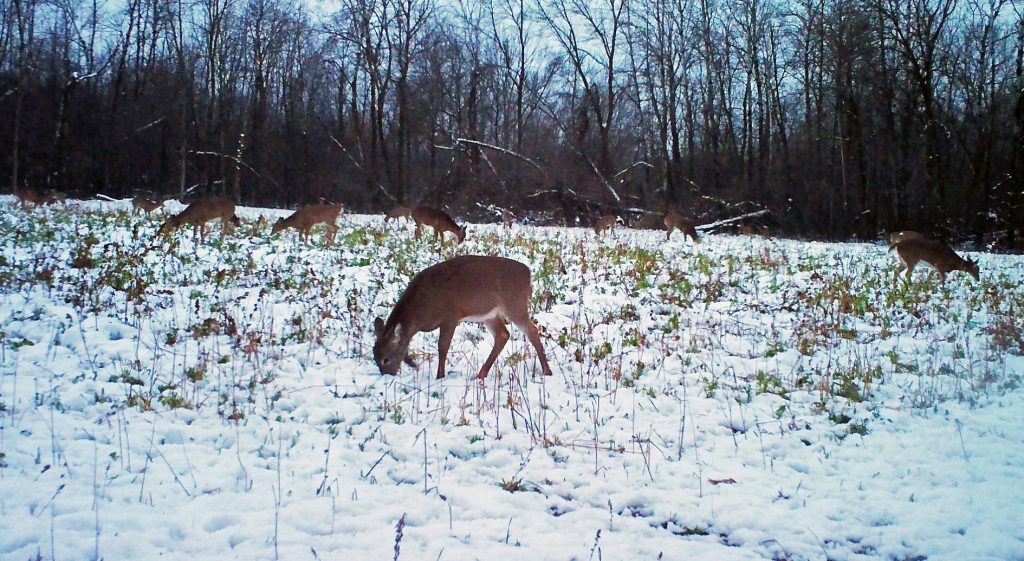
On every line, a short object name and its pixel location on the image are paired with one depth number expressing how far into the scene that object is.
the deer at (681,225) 21.47
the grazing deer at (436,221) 17.00
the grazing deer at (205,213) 14.81
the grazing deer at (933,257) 13.80
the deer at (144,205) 20.62
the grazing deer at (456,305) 6.69
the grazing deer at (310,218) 15.89
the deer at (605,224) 22.15
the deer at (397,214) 21.85
